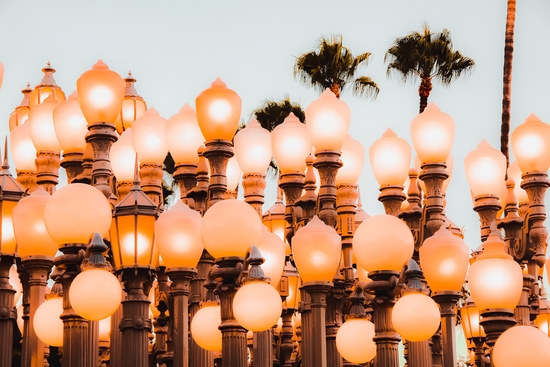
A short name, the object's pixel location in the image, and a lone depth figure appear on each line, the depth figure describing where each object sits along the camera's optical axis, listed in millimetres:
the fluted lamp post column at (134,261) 10977
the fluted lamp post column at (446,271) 11500
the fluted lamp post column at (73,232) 10242
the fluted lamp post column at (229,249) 10305
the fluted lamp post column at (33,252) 11164
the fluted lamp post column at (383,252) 11047
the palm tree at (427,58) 28391
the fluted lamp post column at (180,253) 10977
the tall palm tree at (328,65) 28812
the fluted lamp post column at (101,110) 11375
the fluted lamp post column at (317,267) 11516
